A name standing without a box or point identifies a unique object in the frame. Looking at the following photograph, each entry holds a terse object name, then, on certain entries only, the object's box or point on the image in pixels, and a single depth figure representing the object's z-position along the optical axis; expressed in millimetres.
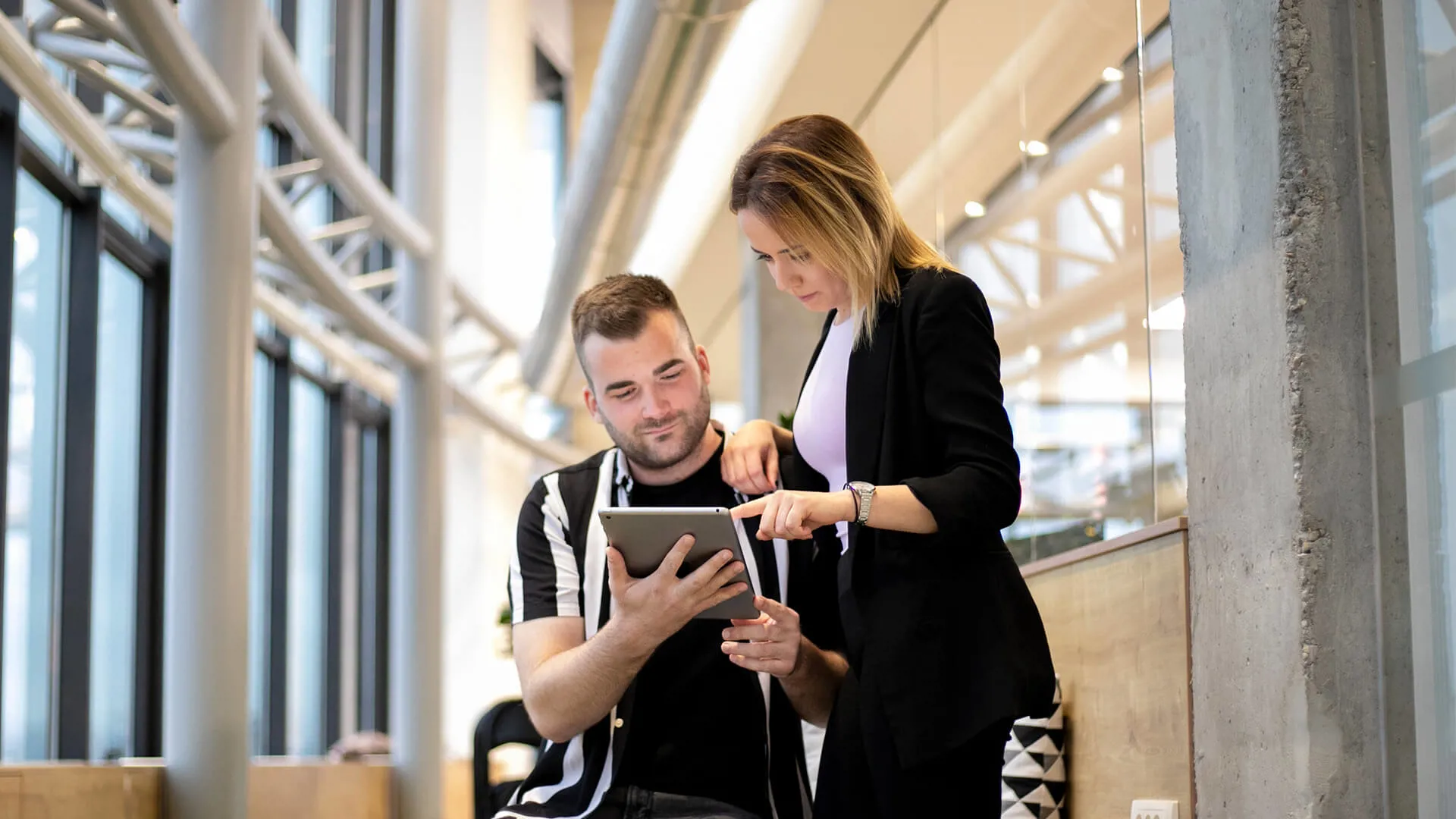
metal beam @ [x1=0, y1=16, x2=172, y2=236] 4559
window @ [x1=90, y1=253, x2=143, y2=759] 7031
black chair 3092
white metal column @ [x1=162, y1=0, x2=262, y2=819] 4902
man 2338
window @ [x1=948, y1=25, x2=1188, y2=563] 2963
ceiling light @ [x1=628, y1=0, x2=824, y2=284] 5957
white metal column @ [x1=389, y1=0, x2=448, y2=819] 8586
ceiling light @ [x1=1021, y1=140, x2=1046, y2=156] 3939
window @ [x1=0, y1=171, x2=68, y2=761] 5867
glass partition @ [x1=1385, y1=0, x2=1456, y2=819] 1907
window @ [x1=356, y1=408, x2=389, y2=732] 12133
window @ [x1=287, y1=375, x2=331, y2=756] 10594
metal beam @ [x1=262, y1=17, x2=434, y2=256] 6289
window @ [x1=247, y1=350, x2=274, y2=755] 9664
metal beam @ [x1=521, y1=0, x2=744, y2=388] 5305
